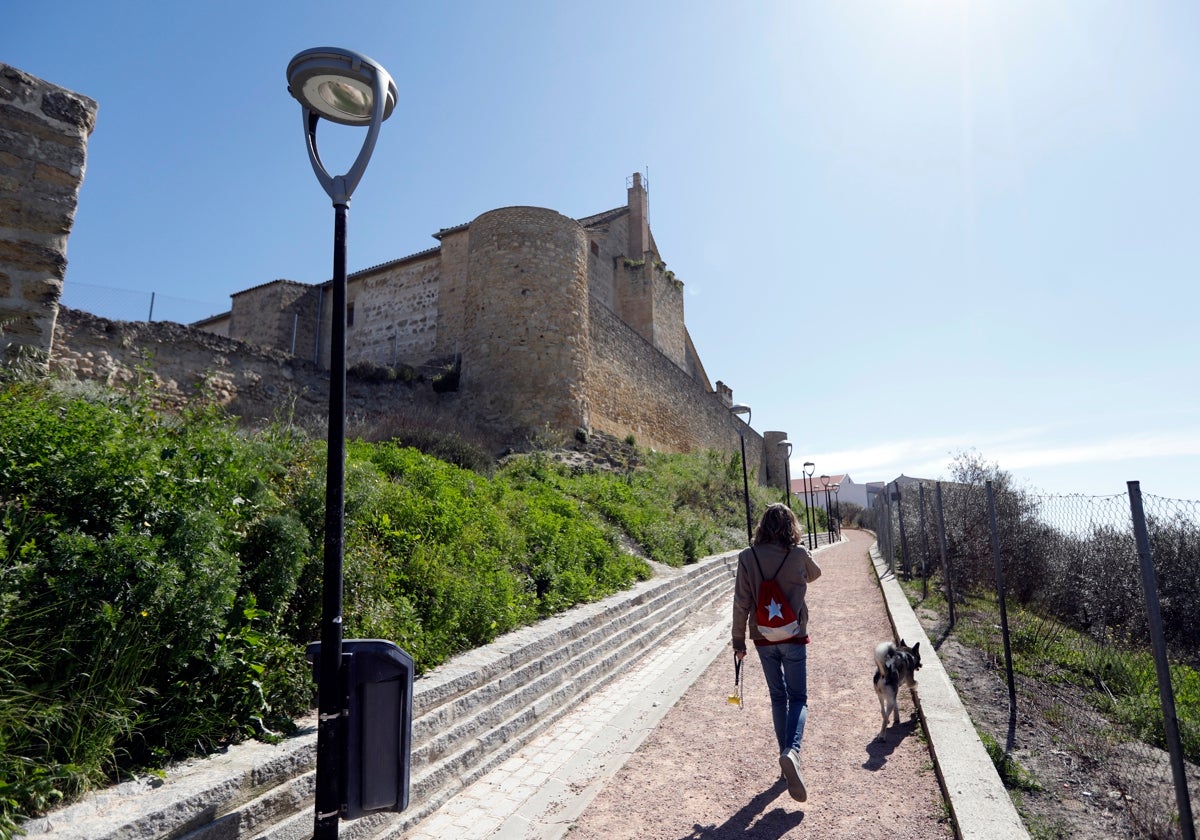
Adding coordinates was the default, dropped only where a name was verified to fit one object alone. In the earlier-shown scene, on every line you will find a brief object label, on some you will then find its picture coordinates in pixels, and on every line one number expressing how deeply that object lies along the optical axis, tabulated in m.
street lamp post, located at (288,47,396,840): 2.64
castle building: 17.27
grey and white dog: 4.79
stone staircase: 2.47
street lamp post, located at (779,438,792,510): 20.78
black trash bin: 2.71
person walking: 4.02
